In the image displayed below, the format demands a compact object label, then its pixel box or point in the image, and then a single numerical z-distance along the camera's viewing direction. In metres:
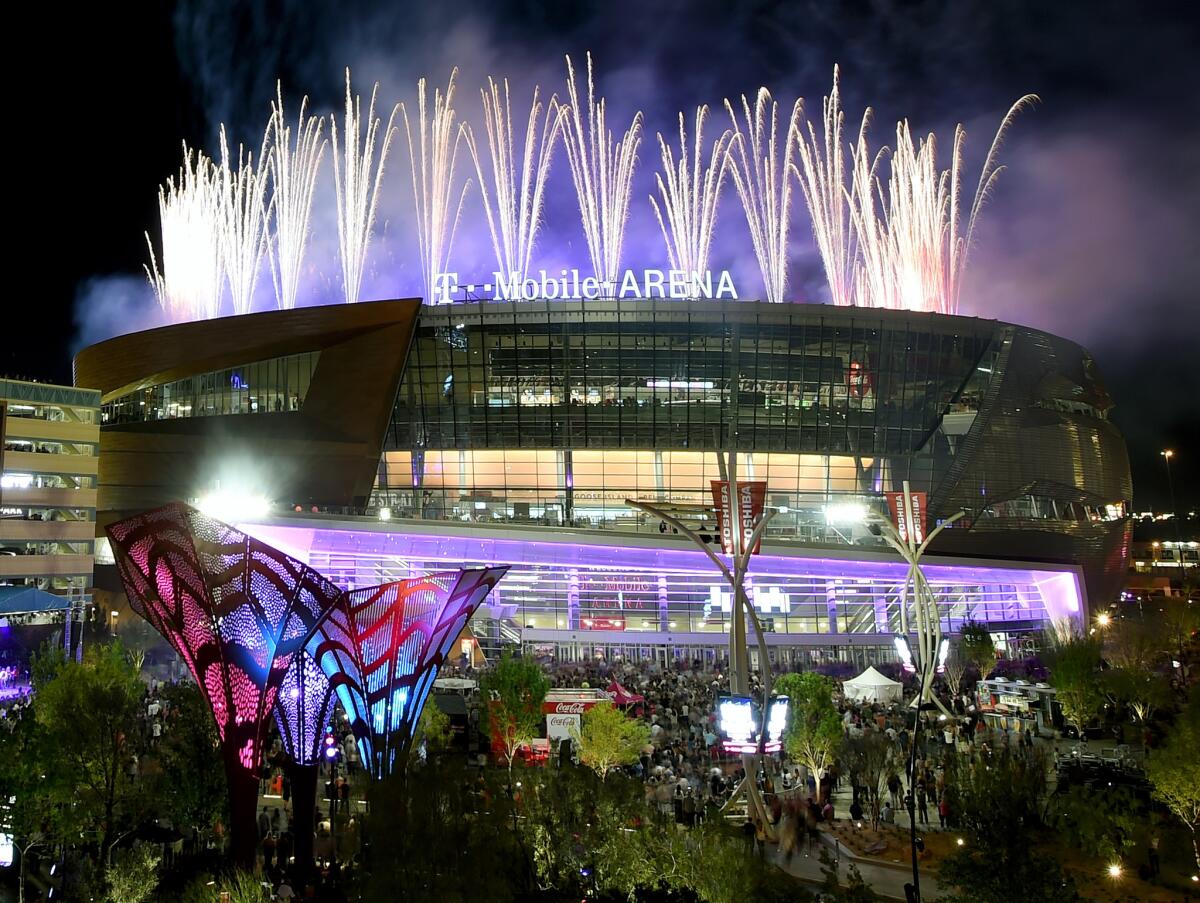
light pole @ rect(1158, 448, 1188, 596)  107.89
